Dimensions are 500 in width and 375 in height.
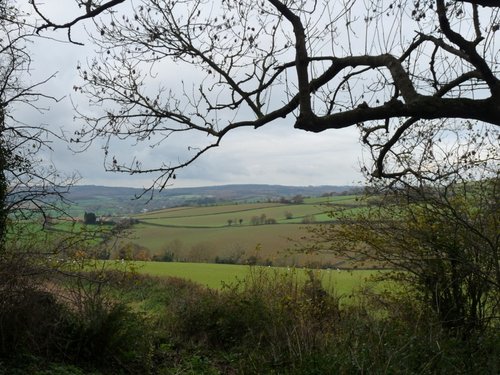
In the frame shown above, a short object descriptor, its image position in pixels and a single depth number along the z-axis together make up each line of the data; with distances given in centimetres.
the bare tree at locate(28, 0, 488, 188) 368
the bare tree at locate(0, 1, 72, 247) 632
